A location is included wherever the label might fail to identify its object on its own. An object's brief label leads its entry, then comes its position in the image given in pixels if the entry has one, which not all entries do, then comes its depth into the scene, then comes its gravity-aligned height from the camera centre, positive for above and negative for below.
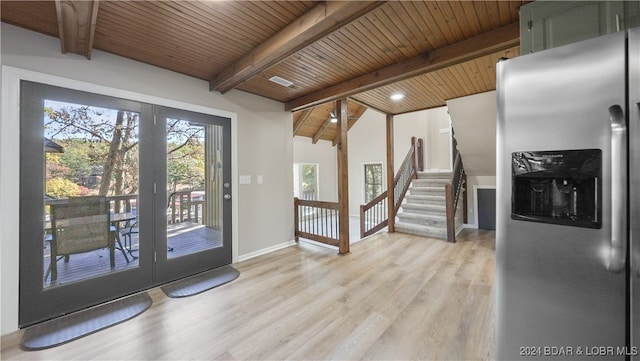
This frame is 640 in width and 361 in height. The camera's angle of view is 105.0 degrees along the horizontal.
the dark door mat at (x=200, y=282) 2.62 -1.17
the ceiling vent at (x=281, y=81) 3.14 +1.32
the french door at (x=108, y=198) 2.09 -0.16
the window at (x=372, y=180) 8.73 +0.01
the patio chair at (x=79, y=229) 2.20 -0.44
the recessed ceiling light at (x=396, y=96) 3.90 +1.37
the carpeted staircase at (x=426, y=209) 4.90 -0.63
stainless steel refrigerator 1.03 -0.11
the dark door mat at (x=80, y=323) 1.87 -1.19
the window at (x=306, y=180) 8.38 +0.03
